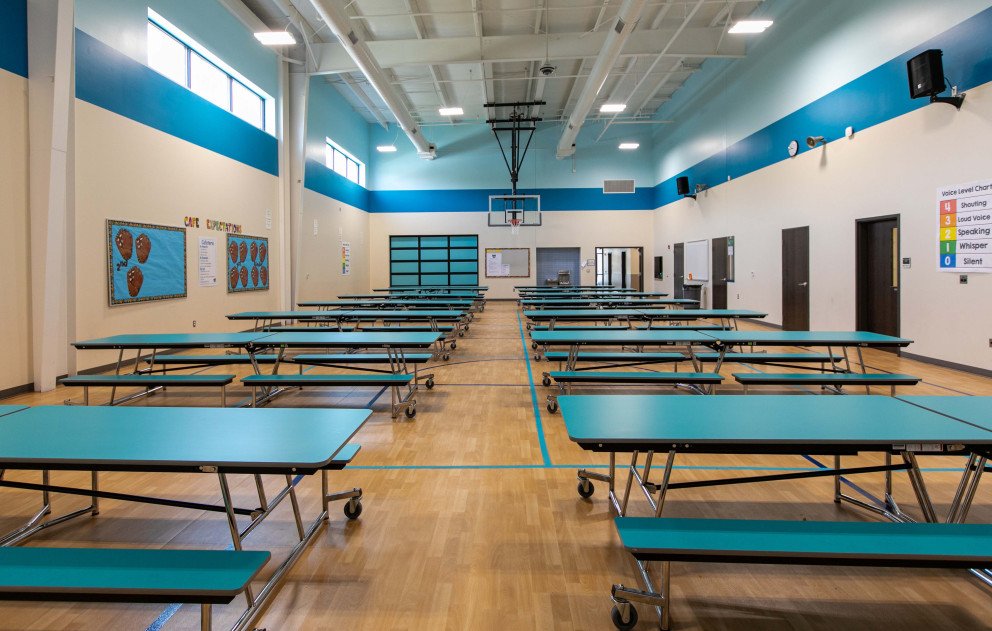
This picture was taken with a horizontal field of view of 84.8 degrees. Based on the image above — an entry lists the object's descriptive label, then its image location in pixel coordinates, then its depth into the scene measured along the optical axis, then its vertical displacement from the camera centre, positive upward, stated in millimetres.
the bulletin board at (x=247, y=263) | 8914 +804
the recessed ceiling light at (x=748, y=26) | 7523 +3986
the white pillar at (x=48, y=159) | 5168 +1434
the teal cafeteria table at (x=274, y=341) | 4285 -259
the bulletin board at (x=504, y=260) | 17875 +1655
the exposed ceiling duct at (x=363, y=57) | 7414 +4235
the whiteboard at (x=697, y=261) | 13102 +1247
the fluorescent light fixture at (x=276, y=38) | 7475 +3759
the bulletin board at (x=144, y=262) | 6290 +591
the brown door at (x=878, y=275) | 6914 +489
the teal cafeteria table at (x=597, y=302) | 8750 +133
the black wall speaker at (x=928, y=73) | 5738 +2548
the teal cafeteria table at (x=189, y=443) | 1597 -433
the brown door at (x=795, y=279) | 8883 +542
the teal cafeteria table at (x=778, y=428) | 1740 -401
